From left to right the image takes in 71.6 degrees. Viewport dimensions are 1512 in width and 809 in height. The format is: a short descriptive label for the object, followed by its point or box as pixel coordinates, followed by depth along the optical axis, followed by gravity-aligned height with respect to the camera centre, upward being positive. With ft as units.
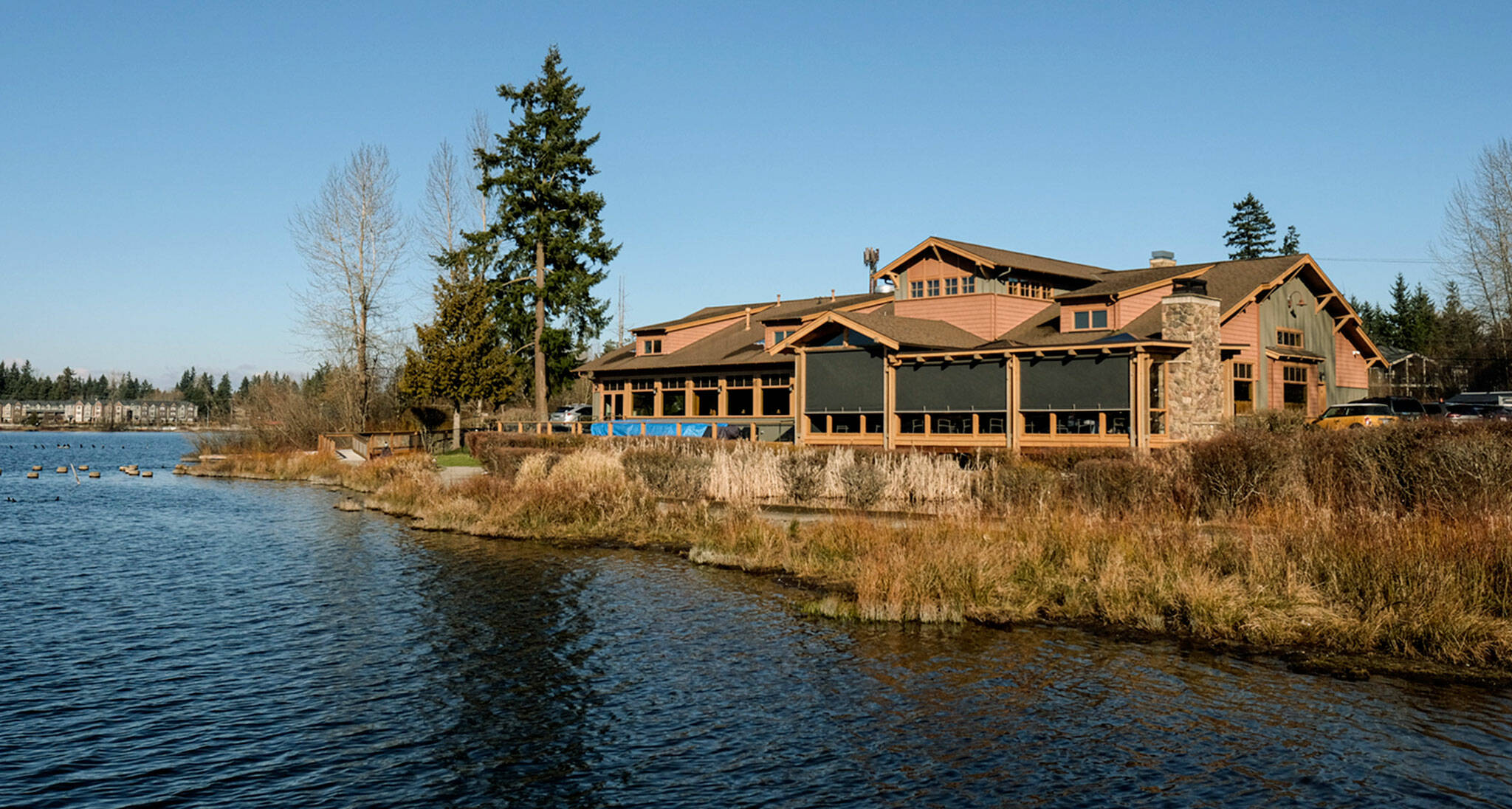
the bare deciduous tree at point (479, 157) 167.43 +44.41
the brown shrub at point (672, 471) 88.07 -3.63
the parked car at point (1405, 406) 117.19 +1.63
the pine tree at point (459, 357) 154.61 +11.26
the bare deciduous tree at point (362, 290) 177.78 +24.21
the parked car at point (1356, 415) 108.88 +0.64
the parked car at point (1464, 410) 110.11 +1.04
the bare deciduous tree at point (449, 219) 182.60 +37.14
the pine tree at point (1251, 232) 277.23 +50.54
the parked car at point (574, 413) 199.72 +3.39
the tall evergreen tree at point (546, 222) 164.76 +33.29
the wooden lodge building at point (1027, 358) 106.32 +8.00
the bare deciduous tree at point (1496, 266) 185.16 +28.15
